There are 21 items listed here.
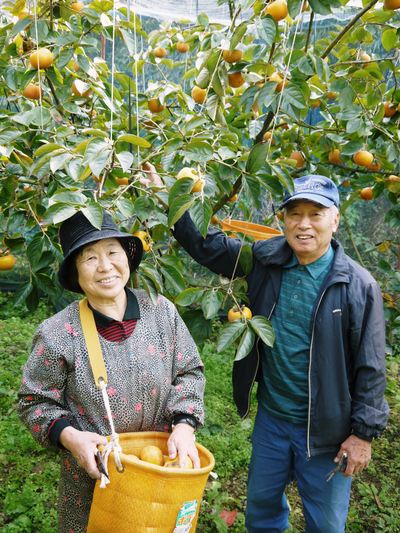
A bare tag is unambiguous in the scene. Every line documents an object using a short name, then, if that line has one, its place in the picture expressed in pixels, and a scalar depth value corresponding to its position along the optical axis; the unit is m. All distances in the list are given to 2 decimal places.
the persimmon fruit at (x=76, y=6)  1.57
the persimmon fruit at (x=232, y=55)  1.40
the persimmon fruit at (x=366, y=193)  2.27
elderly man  1.40
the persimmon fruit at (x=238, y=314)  1.46
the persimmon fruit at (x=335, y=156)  2.11
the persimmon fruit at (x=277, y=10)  1.29
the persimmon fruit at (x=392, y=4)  1.46
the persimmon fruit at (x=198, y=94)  1.68
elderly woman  1.12
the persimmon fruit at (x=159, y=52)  2.16
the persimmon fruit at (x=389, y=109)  1.97
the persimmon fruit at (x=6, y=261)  1.61
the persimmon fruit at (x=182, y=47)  2.11
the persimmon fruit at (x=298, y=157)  2.14
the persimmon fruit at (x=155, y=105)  1.85
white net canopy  2.87
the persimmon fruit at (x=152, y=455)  1.10
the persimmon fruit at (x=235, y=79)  1.49
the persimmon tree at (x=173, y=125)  1.26
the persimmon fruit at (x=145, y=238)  1.44
